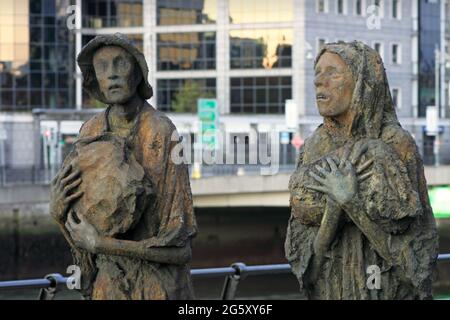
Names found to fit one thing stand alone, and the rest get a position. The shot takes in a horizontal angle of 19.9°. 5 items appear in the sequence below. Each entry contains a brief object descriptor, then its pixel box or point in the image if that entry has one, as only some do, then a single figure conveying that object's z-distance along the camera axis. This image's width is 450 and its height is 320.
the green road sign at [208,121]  47.47
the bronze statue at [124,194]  6.55
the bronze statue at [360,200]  6.59
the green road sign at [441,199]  44.44
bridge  44.40
